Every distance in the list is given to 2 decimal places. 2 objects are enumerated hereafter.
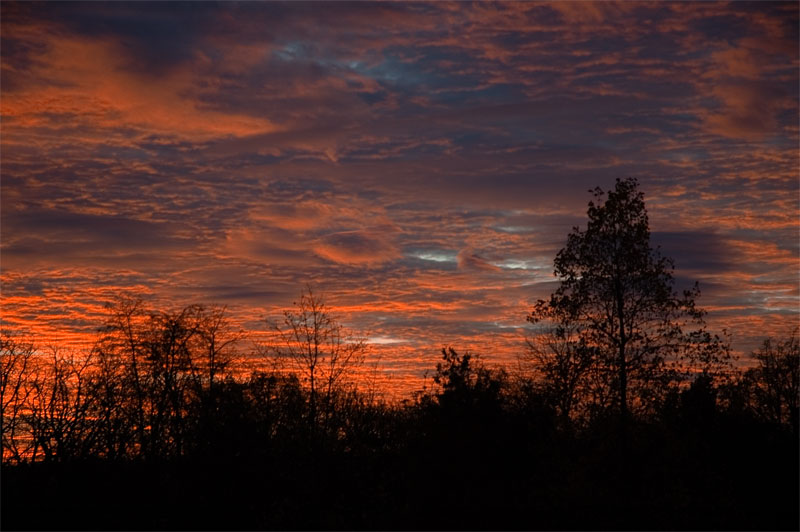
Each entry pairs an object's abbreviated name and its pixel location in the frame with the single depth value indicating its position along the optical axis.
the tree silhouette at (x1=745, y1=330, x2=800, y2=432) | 62.69
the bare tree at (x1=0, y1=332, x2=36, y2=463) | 39.69
